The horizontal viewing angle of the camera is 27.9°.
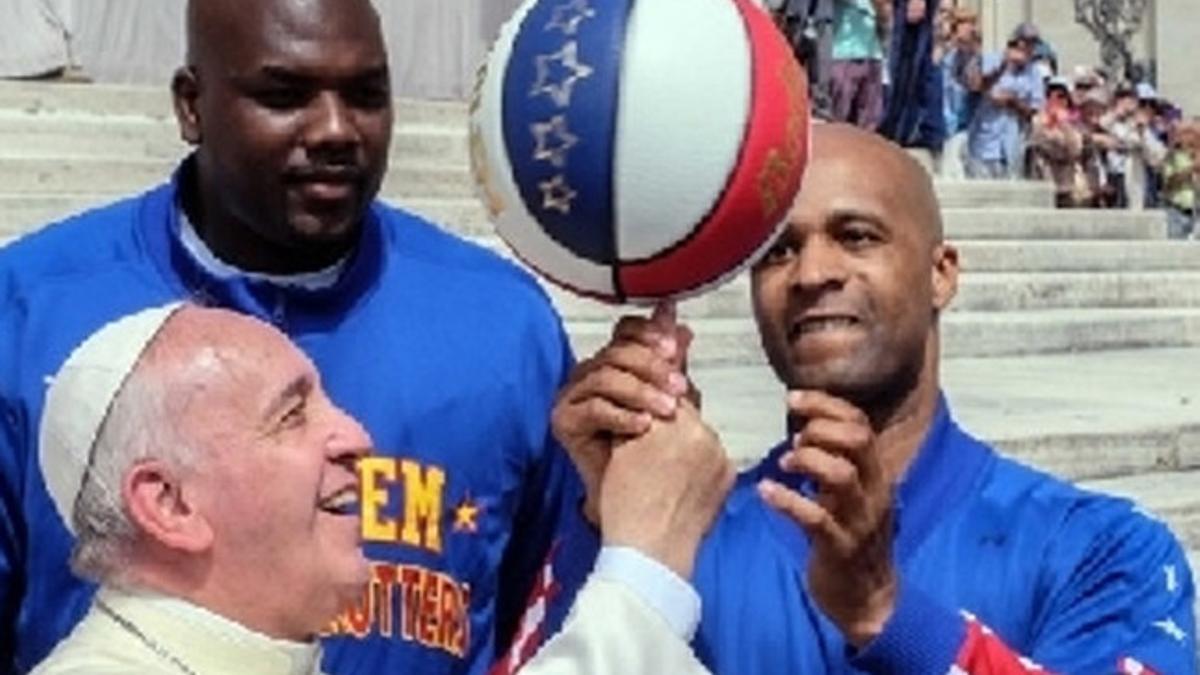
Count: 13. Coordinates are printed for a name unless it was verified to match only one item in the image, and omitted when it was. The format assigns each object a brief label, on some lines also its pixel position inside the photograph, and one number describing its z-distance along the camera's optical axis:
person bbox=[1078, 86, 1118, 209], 18.05
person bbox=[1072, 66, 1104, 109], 19.53
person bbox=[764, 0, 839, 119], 13.68
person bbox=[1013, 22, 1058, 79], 18.22
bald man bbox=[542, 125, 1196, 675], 2.48
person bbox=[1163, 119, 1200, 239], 20.02
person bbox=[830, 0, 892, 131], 14.48
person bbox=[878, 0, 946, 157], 15.49
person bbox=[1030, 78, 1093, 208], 17.44
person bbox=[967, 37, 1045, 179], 16.95
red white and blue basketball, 2.45
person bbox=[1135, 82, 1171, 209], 20.31
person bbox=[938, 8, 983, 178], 16.83
